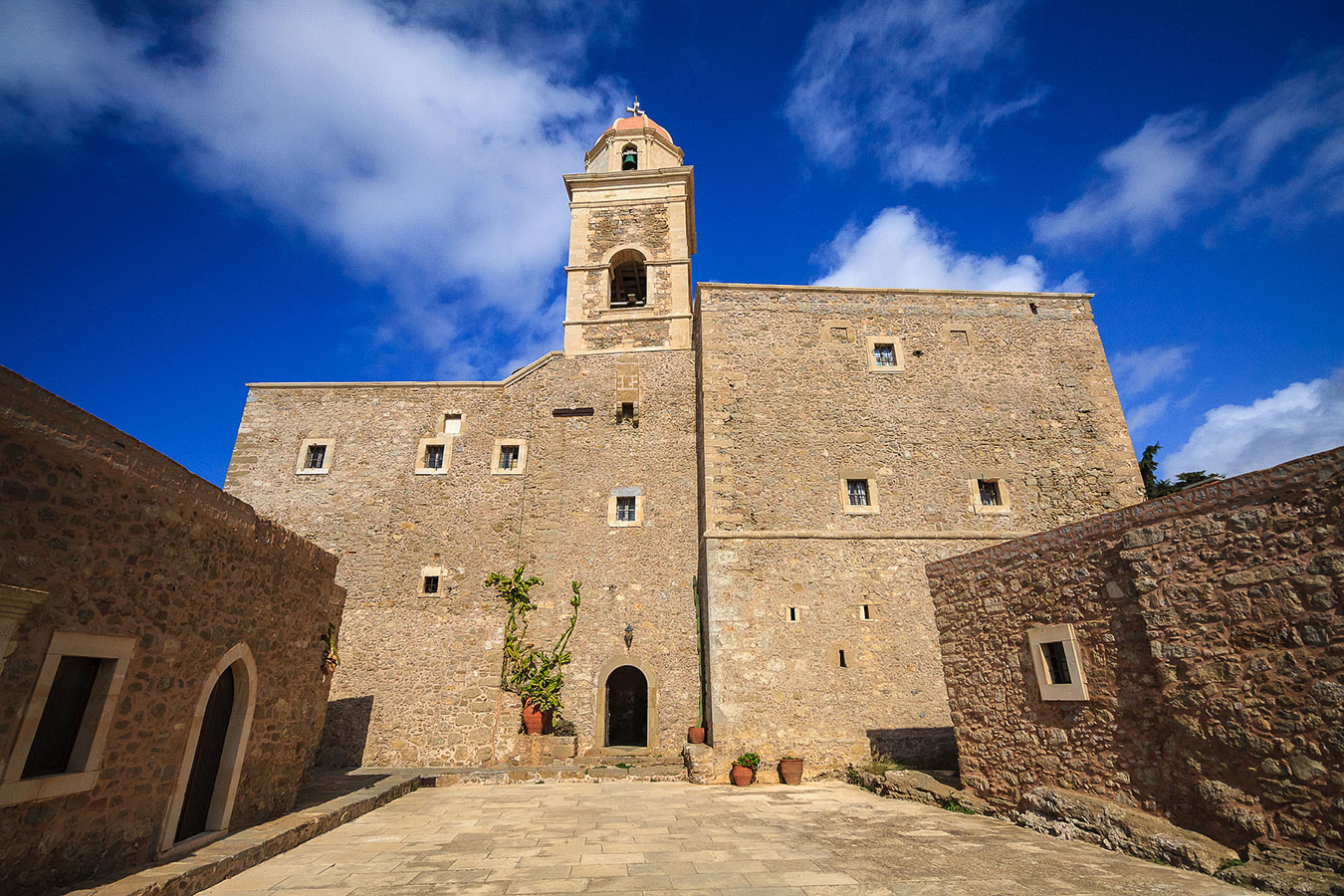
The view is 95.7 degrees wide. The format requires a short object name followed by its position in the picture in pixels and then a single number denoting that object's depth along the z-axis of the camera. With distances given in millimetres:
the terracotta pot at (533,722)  12961
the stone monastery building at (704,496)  12492
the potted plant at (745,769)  11133
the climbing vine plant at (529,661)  13414
